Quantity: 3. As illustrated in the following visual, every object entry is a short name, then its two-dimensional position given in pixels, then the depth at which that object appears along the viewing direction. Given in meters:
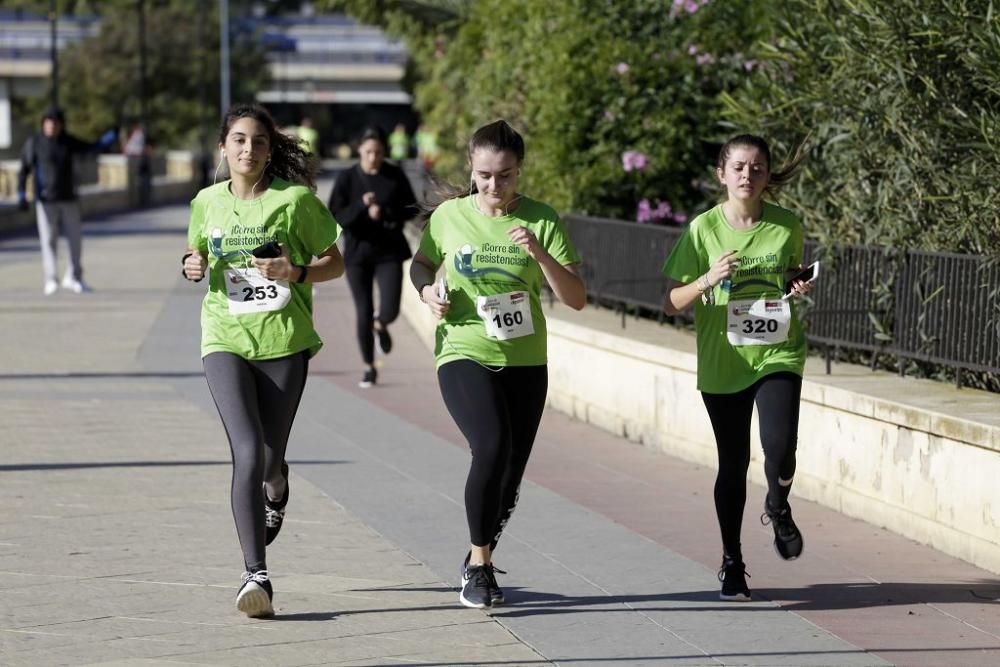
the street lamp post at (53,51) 42.00
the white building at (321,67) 109.02
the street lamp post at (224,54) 63.31
